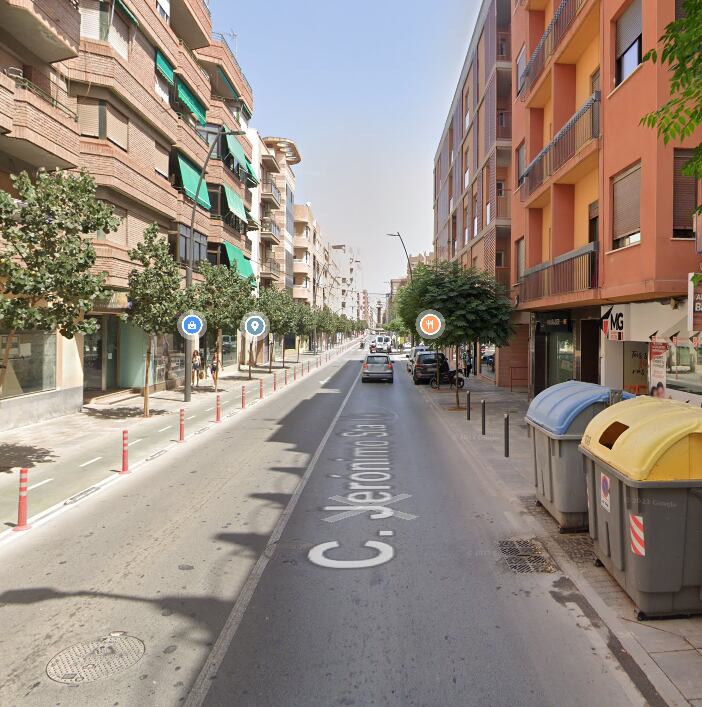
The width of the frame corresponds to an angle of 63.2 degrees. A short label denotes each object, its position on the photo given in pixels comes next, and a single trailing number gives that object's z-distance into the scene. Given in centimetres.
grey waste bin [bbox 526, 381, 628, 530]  699
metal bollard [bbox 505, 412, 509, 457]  1195
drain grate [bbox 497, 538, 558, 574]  612
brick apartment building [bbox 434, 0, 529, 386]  2775
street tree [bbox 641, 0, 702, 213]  546
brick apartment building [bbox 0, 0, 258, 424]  1462
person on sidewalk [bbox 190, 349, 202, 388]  2855
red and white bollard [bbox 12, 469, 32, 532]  742
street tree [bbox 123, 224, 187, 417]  1656
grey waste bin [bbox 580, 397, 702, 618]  471
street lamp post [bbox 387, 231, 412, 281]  3581
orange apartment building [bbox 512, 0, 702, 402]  1080
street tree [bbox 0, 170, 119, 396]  978
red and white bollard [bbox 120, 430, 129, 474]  1053
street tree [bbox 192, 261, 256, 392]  2395
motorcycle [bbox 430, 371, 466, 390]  2875
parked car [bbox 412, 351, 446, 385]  2964
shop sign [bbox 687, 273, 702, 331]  777
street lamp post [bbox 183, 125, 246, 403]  1972
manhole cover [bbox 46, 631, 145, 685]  414
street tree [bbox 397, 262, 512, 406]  2031
